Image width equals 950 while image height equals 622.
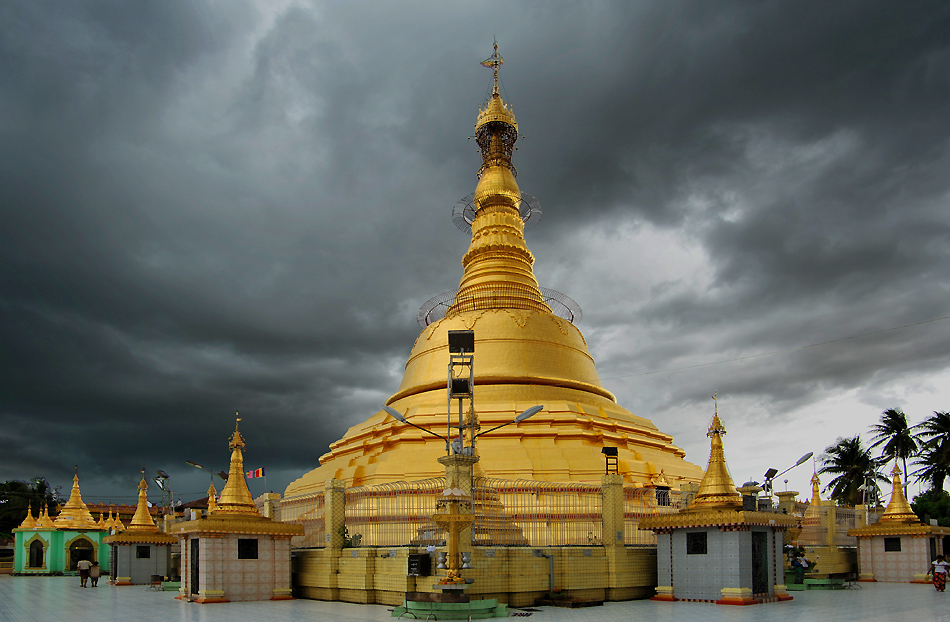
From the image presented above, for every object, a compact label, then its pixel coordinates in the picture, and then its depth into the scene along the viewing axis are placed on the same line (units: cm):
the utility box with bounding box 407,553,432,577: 1962
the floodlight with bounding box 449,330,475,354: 2591
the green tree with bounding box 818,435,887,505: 5904
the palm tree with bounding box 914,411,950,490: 4906
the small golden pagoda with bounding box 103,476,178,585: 3447
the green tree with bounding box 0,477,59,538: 6681
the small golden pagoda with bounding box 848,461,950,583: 3025
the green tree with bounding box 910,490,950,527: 4391
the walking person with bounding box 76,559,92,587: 3178
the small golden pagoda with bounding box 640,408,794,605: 2153
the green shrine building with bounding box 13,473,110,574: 4569
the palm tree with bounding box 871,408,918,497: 5378
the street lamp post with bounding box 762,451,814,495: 3438
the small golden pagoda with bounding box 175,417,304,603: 2333
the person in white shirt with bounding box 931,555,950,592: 2527
